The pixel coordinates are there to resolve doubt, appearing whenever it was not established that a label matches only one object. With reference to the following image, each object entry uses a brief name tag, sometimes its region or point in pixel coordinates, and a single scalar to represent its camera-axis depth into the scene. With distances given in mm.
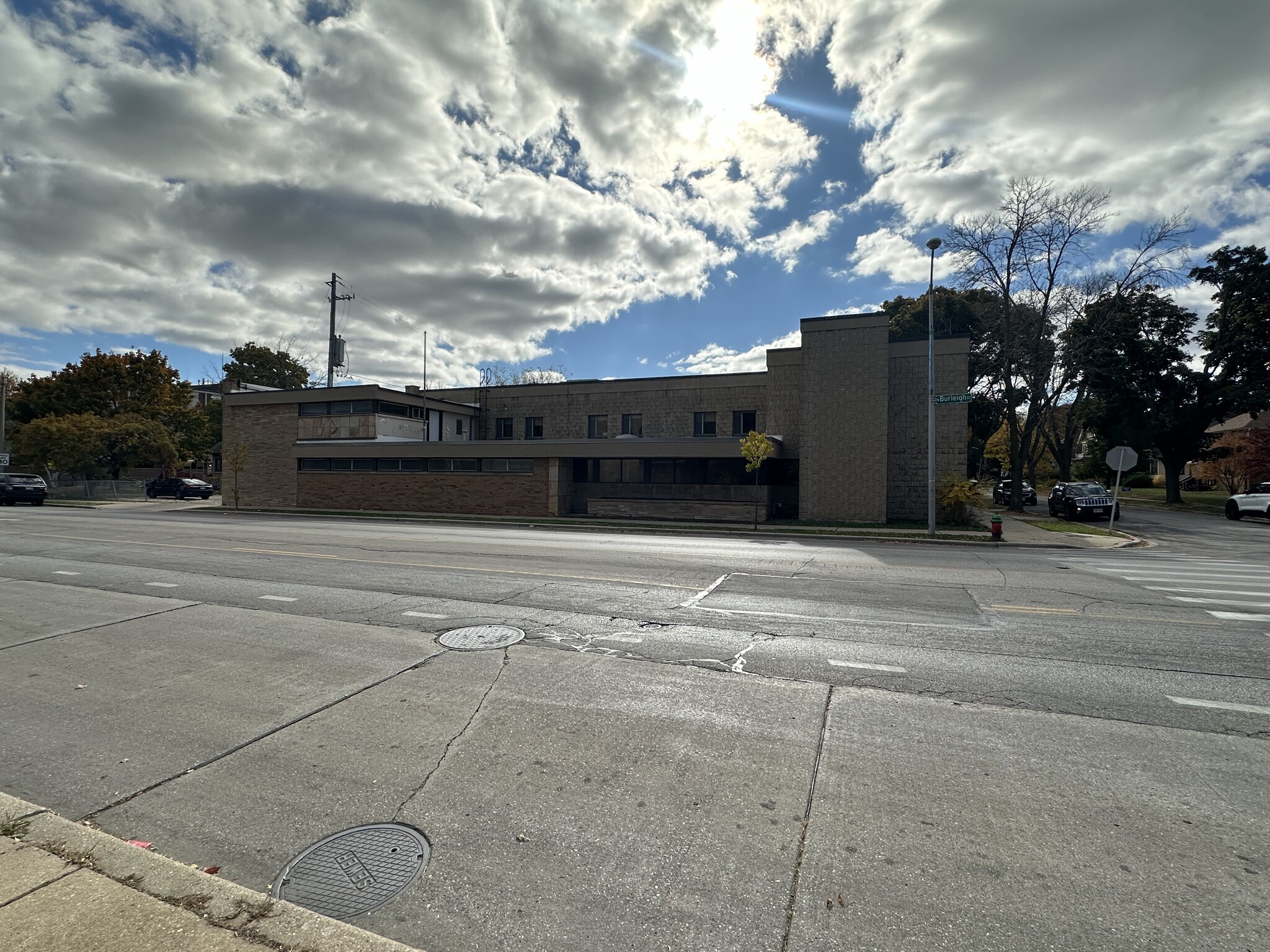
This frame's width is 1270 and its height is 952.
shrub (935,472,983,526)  23203
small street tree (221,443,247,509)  35375
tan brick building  25547
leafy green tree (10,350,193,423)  52812
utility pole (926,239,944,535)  19734
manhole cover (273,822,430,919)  2805
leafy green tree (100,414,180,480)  45500
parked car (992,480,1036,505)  37969
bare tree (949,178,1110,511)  30969
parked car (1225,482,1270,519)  27312
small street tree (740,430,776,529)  23203
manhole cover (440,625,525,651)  6805
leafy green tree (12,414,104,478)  42875
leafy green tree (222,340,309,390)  60156
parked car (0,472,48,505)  34094
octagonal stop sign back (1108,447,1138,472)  19828
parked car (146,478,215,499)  43656
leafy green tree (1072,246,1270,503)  35500
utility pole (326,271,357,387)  44625
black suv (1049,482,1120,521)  27047
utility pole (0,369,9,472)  44094
